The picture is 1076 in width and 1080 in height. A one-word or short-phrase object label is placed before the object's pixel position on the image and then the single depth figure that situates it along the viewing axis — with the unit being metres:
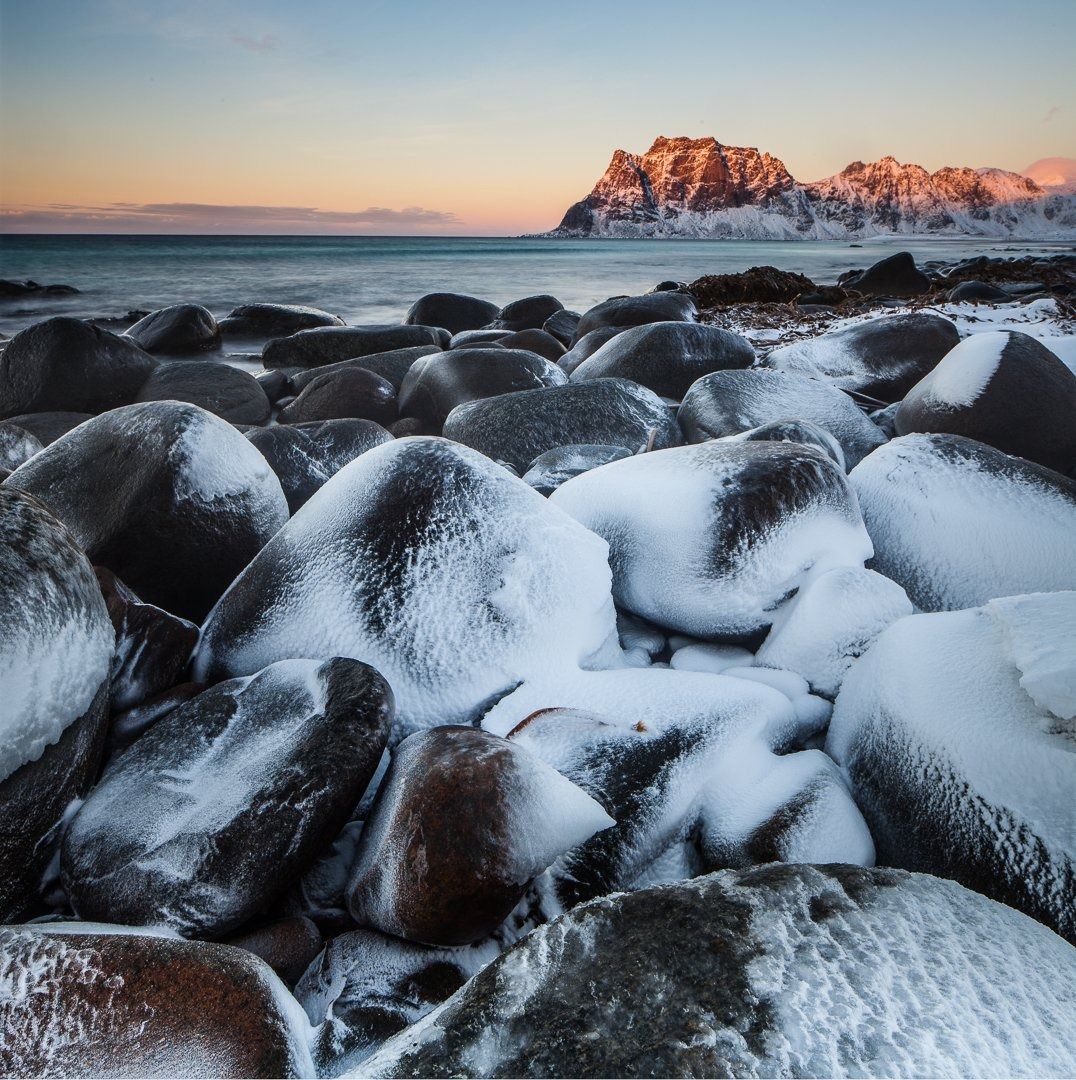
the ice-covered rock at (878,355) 4.34
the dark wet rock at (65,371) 4.68
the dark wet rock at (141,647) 1.67
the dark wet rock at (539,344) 6.16
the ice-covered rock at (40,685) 1.26
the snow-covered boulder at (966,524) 2.05
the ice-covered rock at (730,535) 1.88
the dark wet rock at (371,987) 1.08
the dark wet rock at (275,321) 9.44
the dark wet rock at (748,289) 8.65
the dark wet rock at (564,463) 2.75
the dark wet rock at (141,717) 1.61
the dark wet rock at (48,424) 3.75
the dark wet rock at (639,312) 6.43
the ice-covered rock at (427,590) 1.69
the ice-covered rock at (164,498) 2.02
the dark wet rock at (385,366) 5.17
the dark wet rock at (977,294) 7.32
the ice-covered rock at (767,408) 3.21
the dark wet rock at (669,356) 4.24
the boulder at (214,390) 4.64
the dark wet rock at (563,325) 7.77
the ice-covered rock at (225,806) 1.23
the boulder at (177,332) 8.05
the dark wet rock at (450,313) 9.18
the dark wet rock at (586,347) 5.46
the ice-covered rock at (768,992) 0.75
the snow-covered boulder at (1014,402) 2.94
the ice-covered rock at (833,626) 1.75
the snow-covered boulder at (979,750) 1.17
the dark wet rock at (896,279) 9.41
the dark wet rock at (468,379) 4.33
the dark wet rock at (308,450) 2.93
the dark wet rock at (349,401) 4.52
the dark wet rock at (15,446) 3.16
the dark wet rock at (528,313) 9.36
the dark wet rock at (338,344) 6.74
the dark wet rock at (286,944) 1.21
